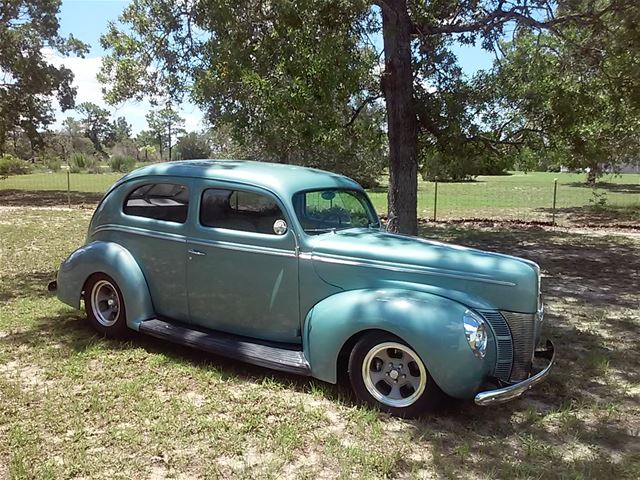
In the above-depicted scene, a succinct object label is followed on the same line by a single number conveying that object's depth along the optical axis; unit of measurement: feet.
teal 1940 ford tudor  11.80
